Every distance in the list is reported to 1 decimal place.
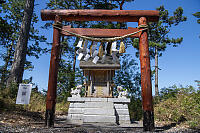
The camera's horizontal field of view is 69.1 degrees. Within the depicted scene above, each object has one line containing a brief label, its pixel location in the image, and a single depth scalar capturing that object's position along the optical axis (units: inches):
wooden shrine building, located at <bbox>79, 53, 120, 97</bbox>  345.4
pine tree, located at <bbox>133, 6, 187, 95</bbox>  629.6
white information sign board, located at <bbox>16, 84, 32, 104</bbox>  207.6
